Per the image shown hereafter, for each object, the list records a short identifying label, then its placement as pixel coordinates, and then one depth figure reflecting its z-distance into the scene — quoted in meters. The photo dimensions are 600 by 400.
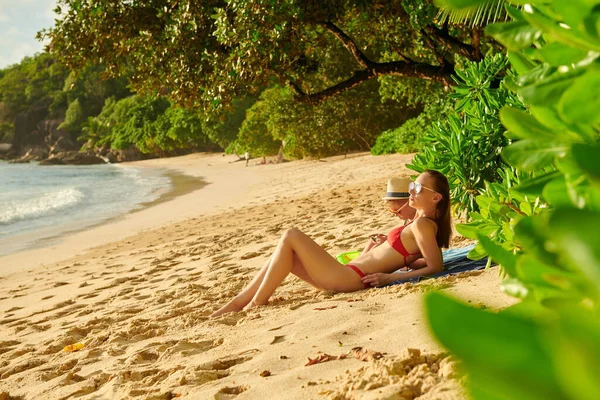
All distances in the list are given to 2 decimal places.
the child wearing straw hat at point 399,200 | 5.15
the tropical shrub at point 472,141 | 4.86
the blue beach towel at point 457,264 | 4.36
